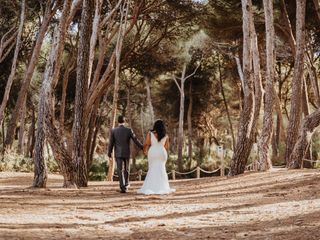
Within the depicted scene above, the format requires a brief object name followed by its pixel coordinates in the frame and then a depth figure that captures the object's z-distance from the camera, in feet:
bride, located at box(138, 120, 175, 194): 37.68
